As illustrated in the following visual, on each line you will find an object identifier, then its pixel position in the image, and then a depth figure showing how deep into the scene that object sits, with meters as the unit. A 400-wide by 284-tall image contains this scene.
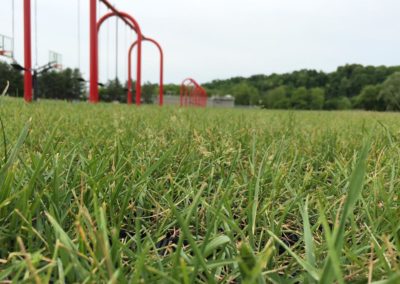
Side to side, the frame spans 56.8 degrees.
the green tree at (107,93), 26.76
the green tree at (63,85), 24.76
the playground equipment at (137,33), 6.94
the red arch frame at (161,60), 8.12
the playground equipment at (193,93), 13.19
